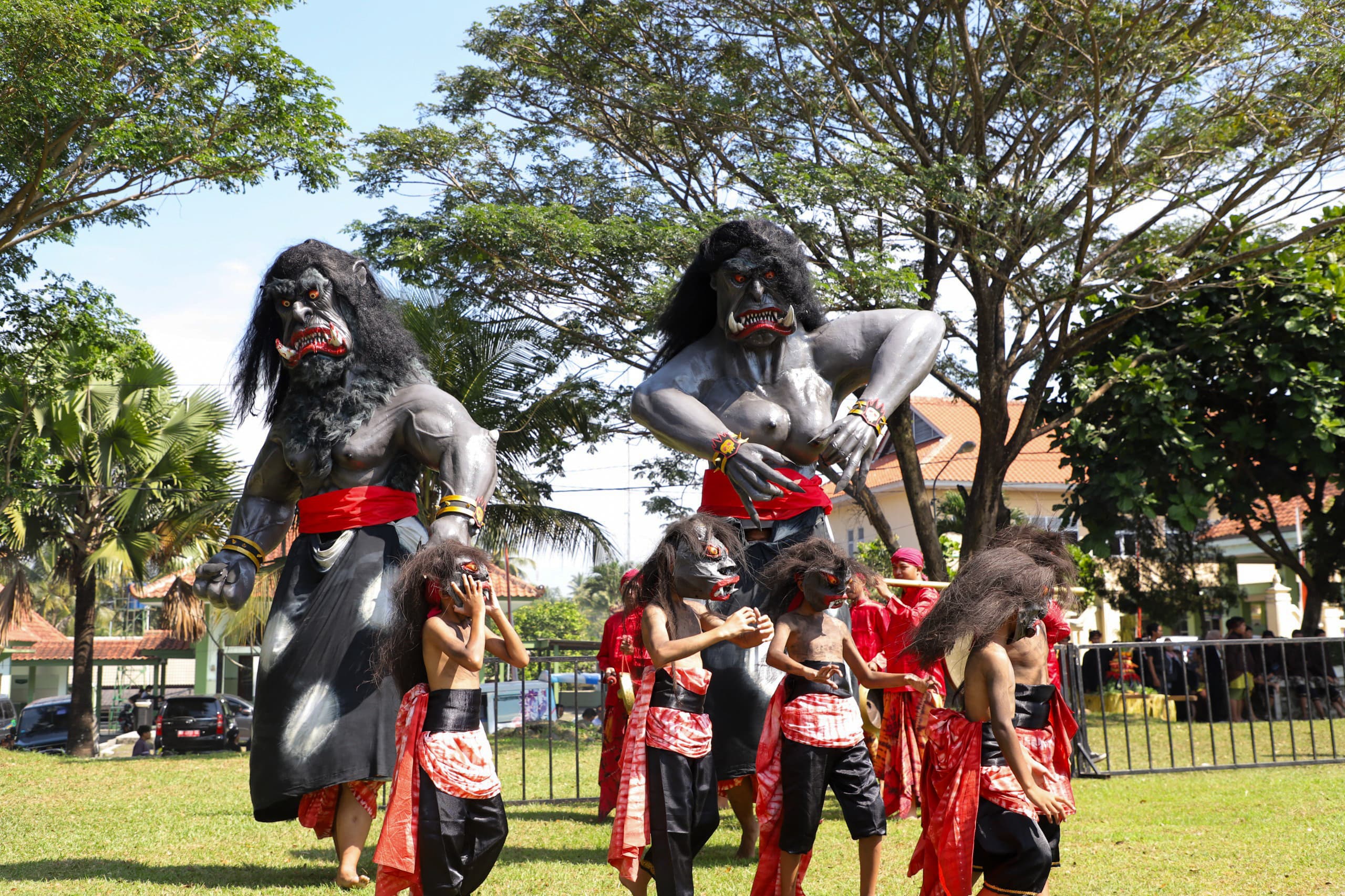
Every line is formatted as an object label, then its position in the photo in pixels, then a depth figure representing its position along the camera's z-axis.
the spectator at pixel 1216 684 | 13.94
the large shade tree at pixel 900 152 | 10.69
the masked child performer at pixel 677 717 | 3.61
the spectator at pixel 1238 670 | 13.64
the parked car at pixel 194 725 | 18.27
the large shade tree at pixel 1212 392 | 11.81
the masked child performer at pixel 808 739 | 3.81
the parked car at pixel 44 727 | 19.53
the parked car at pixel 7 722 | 21.00
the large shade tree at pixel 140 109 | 9.67
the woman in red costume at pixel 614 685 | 6.16
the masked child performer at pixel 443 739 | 3.43
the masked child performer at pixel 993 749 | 3.50
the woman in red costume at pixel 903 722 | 6.13
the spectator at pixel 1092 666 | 13.59
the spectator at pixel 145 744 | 18.53
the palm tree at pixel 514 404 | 12.09
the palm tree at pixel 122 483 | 15.38
